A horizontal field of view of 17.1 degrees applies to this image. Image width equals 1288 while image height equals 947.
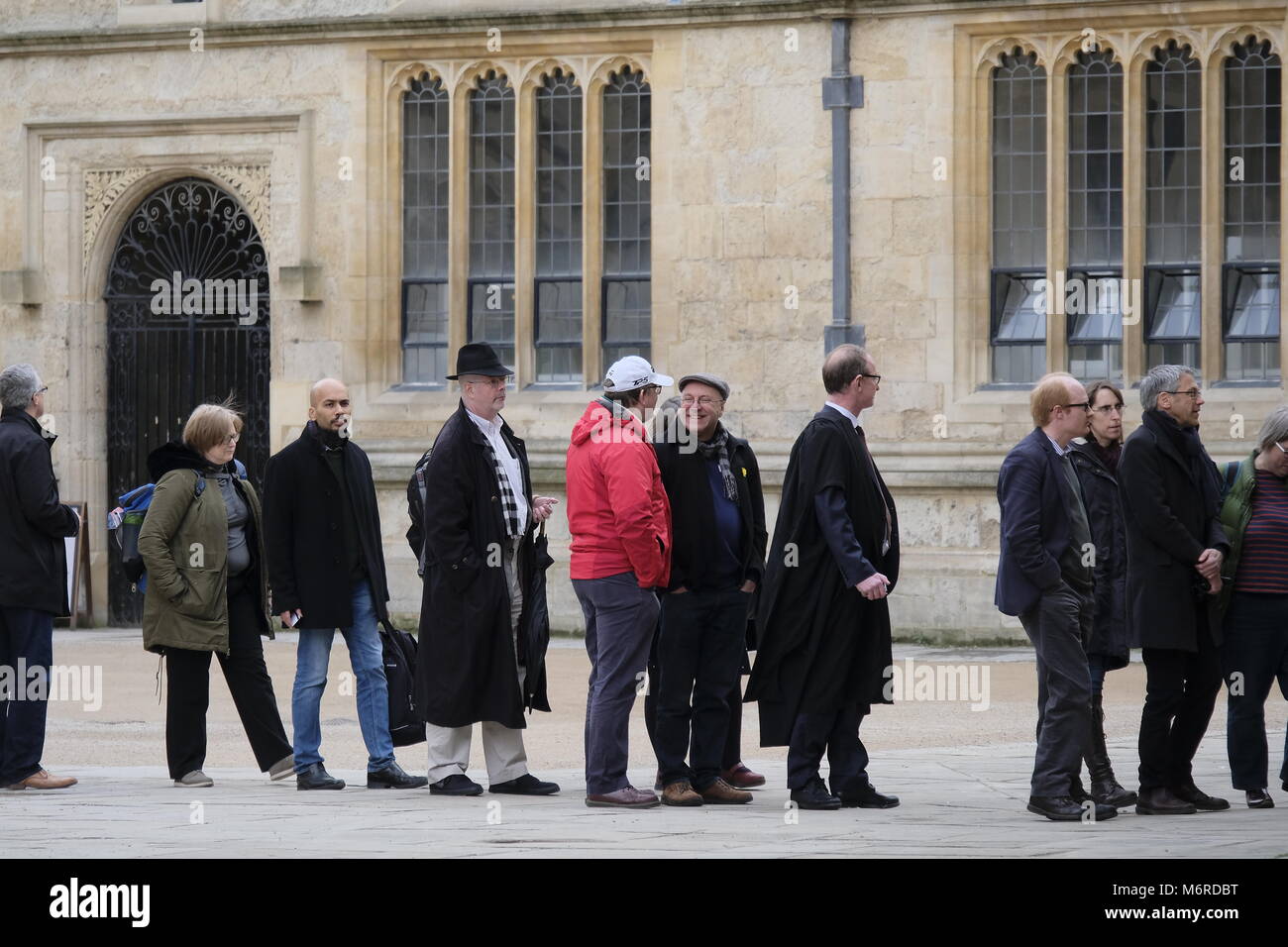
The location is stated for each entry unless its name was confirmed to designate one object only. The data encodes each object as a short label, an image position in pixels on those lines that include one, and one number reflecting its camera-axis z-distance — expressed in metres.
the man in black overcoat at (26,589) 18.51
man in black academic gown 16.97
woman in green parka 18.46
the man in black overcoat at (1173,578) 17.03
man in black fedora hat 17.52
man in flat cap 17.57
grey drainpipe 32.22
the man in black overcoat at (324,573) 18.63
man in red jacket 17.08
